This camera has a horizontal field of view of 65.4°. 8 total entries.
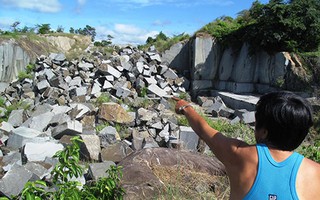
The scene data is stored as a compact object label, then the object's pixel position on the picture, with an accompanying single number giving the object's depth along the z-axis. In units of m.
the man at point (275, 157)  1.11
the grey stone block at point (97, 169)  3.55
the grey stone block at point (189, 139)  5.25
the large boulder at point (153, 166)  3.00
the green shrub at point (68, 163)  2.08
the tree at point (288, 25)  7.17
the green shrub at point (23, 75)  8.28
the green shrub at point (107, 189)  2.47
